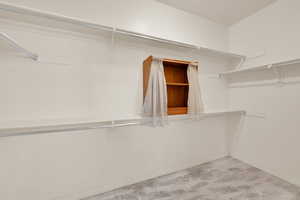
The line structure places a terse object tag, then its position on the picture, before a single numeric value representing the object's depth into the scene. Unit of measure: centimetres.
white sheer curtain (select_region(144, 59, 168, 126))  142
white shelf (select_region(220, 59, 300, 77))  140
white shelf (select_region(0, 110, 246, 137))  96
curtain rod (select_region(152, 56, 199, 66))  145
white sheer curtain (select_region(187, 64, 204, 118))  162
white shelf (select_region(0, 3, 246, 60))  100
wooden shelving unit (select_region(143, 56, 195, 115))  175
